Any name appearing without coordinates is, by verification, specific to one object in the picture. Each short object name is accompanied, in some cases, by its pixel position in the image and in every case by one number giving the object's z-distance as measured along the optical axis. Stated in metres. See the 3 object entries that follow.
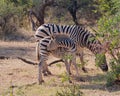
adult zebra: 20.20
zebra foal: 18.94
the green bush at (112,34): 14.75
